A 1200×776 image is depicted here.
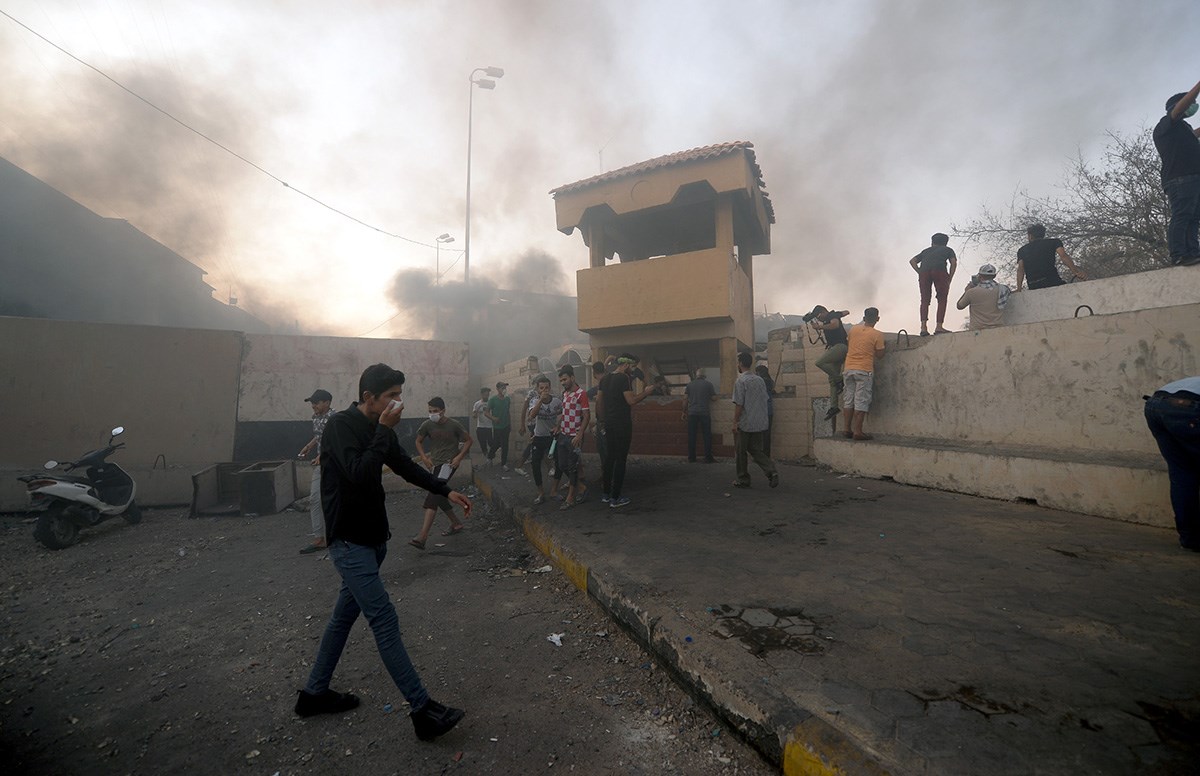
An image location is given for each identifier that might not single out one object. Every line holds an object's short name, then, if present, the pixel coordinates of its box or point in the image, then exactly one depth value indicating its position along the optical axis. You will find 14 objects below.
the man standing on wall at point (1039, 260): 6.57
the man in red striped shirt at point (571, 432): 6.19
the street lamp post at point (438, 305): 31.08
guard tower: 11.05
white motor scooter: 6.07
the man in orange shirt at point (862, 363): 6.79
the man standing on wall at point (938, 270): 7.11
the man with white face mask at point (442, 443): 6.03
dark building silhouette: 16.56
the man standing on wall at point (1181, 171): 4.87
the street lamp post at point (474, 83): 22.22
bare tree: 8.84
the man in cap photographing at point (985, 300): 6.63
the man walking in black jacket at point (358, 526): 2.31
